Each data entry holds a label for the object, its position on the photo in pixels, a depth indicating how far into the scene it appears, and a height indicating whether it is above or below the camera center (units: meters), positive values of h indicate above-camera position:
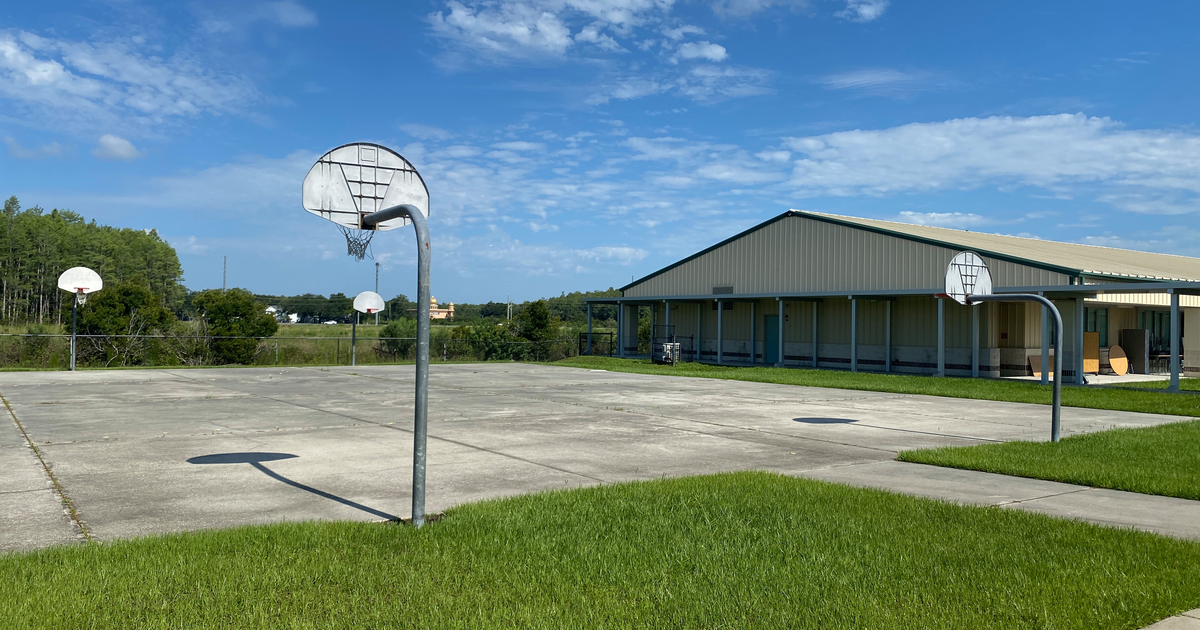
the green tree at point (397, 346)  39.44 -0.83
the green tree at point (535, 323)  43.03 +0.42
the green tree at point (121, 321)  34.19 +0.14
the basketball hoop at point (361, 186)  7.10 +1.24
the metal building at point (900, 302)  26.92 +1.31
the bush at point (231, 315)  39.00 +0.52
